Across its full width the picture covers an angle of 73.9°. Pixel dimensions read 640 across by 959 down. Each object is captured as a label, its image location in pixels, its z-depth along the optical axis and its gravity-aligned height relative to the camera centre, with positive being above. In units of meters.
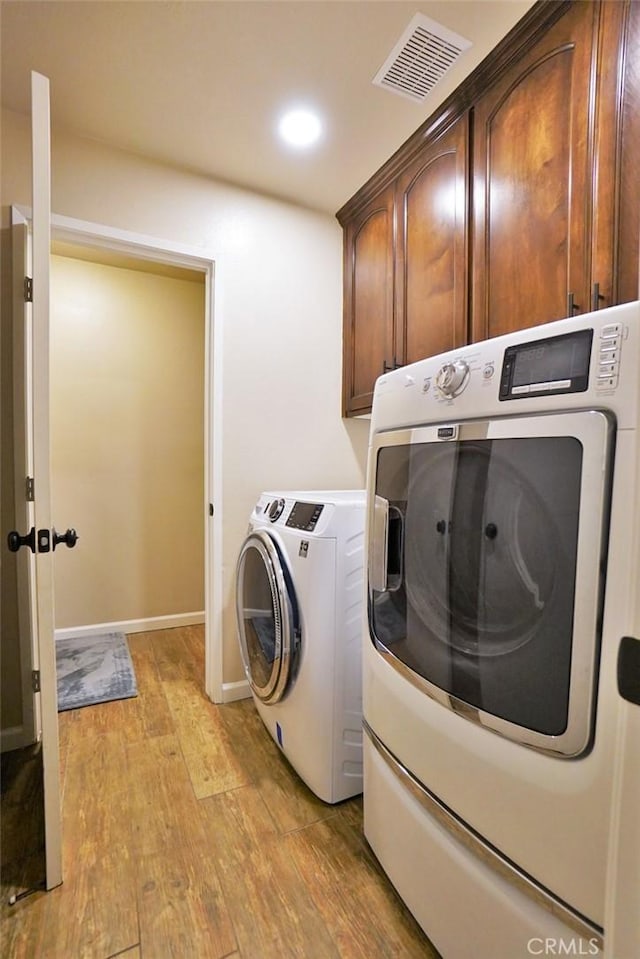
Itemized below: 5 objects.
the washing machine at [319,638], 1.38 -0.60
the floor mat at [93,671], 2.12 -1.21
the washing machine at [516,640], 0.60 -0.31
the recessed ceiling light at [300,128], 1.63 +1.32
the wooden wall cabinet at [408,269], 1.60 +0.85
